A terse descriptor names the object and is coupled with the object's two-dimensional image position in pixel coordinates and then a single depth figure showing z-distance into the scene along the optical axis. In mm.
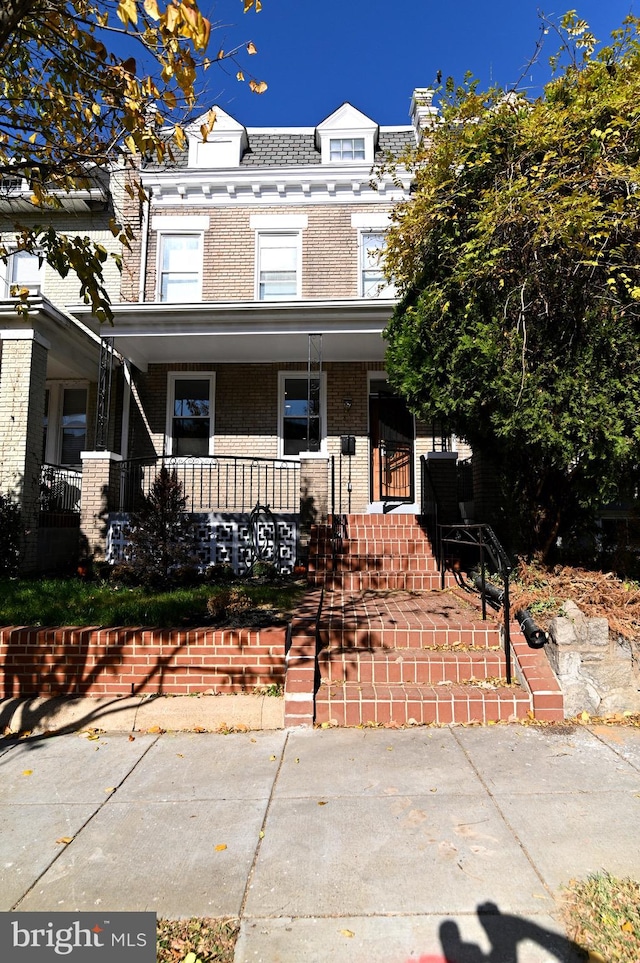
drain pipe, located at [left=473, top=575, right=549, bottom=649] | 4656
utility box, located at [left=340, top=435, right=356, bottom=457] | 10438
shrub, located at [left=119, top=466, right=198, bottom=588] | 6648
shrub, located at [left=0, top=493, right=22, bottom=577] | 7684
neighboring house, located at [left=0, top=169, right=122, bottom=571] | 8297
